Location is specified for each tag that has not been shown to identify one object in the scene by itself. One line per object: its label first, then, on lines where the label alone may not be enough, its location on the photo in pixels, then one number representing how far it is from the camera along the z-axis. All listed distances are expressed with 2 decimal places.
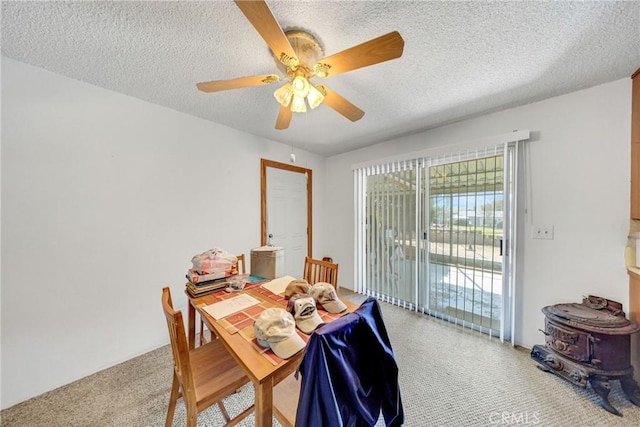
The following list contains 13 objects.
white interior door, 3.11
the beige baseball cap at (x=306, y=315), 1.01
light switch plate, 1.94
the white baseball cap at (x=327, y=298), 1.21
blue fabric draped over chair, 0.72
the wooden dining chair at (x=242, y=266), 2.20
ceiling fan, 0.93
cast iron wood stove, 1.45
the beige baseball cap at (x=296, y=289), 1.36
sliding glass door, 2.15
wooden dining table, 0.78
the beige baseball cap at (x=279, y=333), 0.86
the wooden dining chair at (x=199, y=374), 0.94
